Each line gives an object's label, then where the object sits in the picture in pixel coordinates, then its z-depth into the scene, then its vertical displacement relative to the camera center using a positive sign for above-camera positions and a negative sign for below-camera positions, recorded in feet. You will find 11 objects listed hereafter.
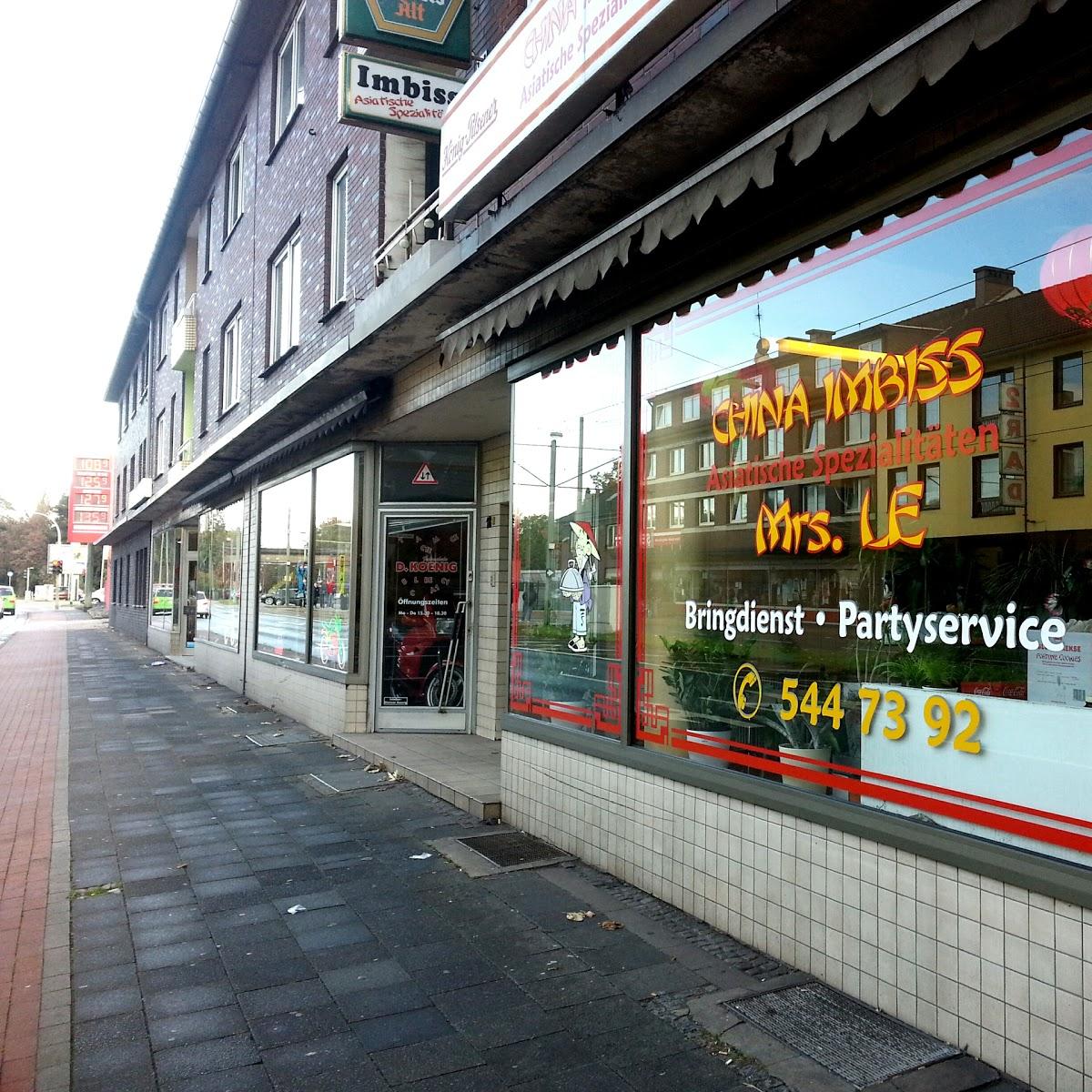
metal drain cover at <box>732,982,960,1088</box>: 11.09 -5.59
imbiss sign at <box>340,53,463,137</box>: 25.30 +13.04
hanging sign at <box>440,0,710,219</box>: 14.80 +8.74
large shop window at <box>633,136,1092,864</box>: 11.16 +0.84
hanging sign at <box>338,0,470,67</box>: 25.05 +14.81
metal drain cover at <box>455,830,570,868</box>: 19.34 -5.71
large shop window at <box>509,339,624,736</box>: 19.65 +0.78
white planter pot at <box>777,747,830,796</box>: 14.05 -2.70
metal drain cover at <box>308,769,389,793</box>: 26.67 -5.91
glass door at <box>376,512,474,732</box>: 33.76 -1.50
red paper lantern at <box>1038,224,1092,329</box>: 10.95 +3.62
